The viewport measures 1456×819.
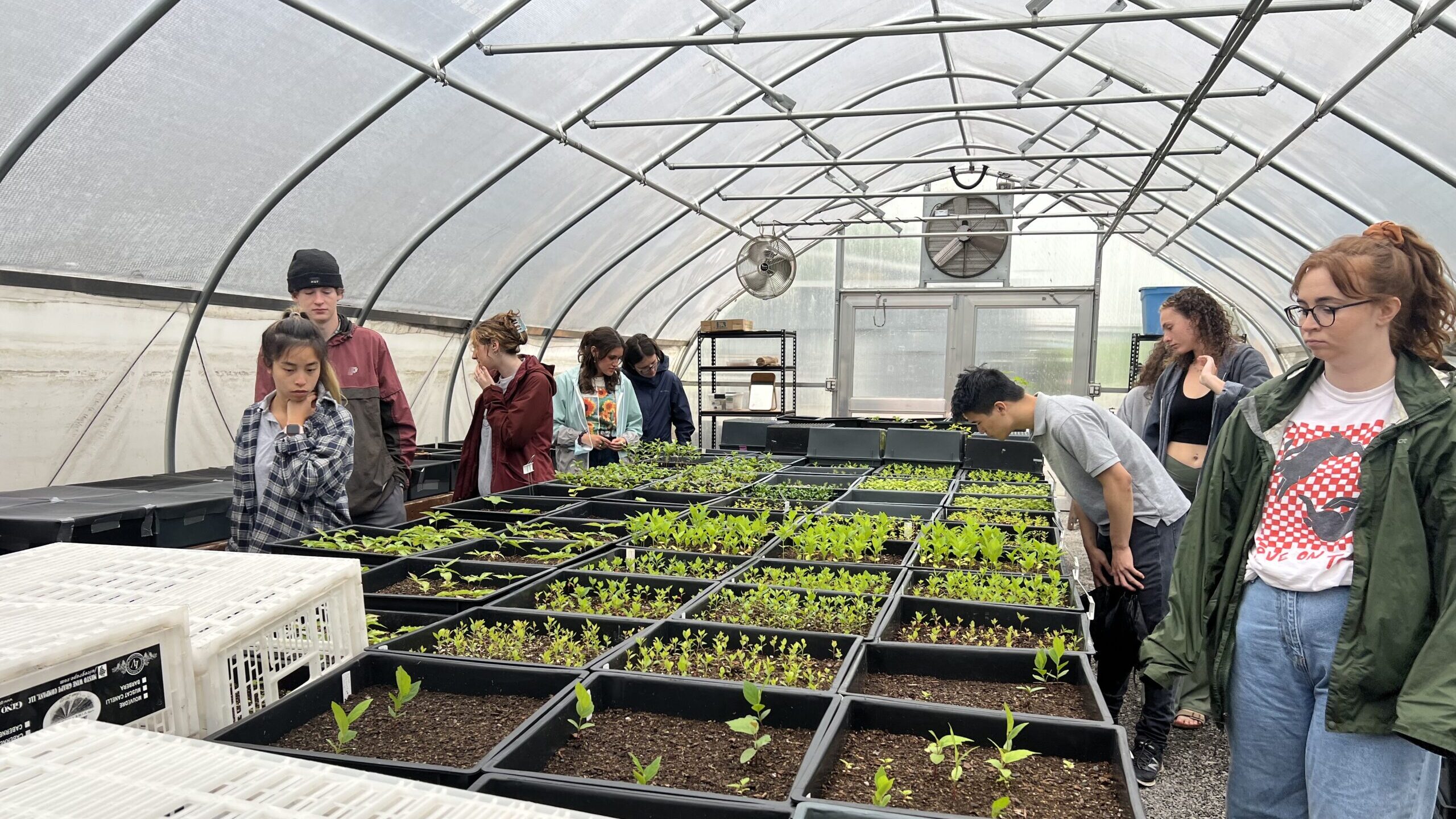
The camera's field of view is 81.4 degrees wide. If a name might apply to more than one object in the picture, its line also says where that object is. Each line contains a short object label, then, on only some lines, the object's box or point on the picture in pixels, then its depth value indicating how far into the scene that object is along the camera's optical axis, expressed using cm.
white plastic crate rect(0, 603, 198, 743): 99
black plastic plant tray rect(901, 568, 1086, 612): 219
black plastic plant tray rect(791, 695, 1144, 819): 136
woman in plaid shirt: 245
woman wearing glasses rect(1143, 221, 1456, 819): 146
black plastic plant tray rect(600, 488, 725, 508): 387
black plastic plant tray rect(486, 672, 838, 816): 149
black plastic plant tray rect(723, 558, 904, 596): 254
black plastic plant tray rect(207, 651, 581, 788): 136
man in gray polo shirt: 263
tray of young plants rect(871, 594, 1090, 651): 207
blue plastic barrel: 886
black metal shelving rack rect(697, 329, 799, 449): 977
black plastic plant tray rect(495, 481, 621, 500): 394
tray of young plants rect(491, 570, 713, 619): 227
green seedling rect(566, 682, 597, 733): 148
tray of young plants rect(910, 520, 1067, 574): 271
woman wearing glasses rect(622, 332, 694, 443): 536
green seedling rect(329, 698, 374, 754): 137
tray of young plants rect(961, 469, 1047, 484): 480
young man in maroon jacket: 287
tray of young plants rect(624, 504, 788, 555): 297
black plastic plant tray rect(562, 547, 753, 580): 265
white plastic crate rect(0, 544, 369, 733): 130
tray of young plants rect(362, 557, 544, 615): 220
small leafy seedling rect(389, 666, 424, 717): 151
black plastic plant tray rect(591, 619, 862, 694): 197
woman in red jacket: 366
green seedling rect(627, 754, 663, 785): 126
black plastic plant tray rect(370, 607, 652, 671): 192
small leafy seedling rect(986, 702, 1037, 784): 130
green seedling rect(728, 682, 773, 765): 140
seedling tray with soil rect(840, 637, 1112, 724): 174
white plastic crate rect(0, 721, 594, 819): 78
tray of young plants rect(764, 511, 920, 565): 285
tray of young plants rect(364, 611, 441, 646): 206
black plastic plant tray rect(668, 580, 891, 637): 210
